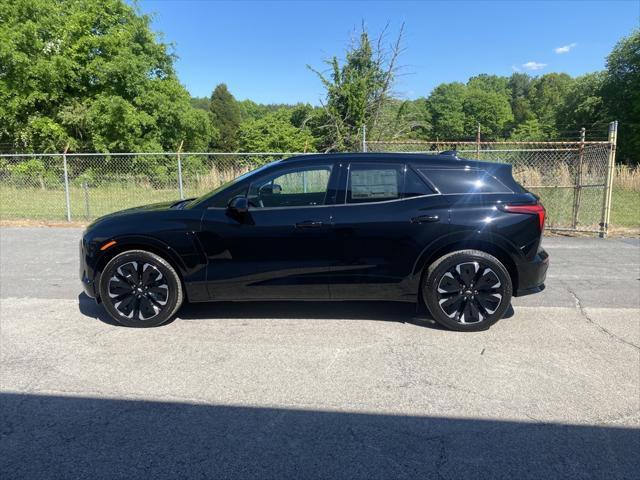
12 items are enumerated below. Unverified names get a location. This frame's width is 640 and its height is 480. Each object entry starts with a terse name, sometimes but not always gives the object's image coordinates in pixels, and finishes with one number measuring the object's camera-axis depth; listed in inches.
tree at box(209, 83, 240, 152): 3093.0
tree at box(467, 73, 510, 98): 4189.5
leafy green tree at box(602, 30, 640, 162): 1435.8
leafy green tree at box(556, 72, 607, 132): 1620.3
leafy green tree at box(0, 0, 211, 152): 969.5
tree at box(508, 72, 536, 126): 3832.7
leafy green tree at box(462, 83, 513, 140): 3405.5
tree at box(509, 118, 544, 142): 2048.2
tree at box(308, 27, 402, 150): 833.5
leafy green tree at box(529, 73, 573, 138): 3592.5
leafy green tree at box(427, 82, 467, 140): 3284.7
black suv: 175.9
